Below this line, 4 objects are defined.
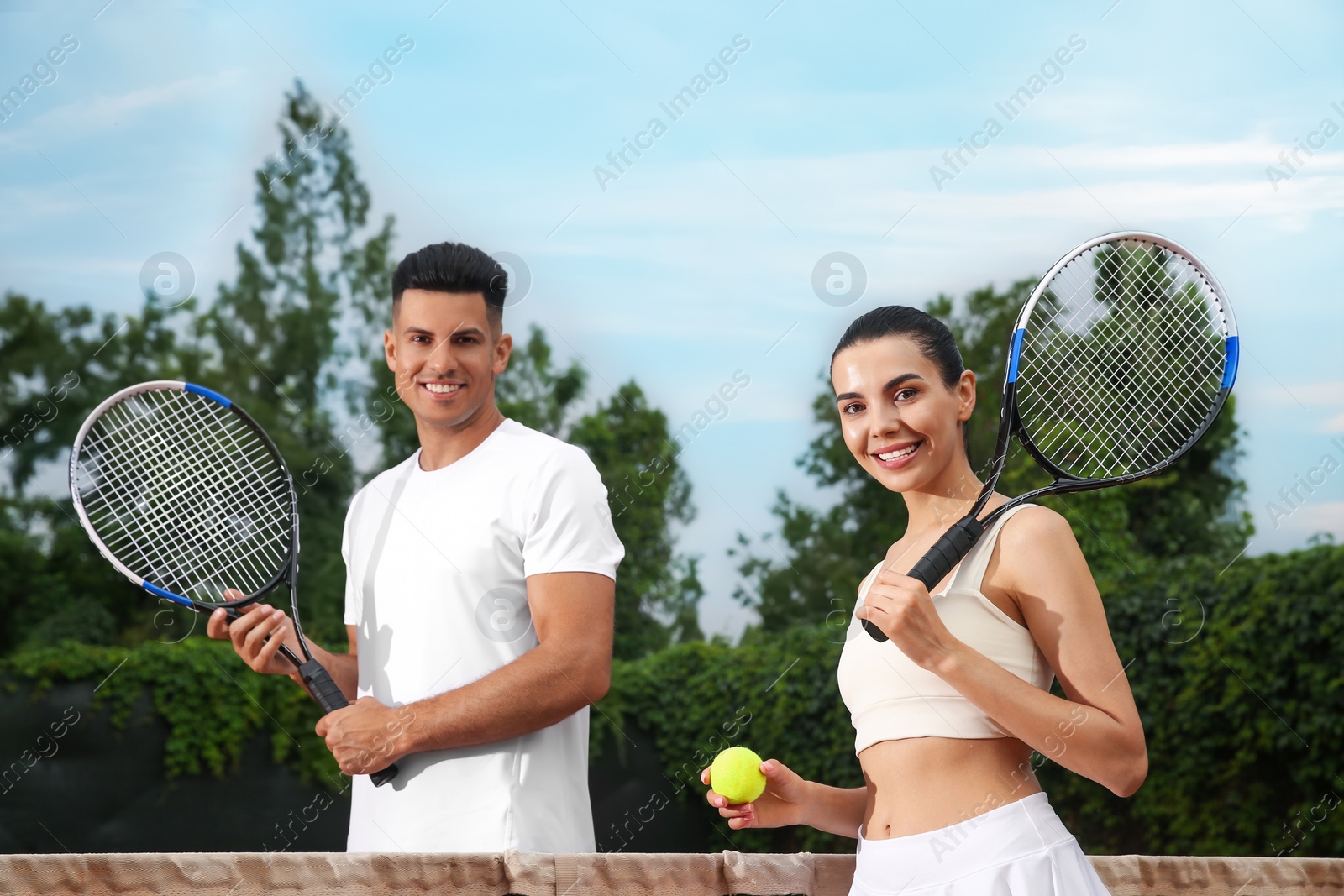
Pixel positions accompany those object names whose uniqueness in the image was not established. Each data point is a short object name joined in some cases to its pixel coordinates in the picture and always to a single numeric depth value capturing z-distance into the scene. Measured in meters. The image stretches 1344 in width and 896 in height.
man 2.39
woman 1.90
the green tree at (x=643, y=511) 13.67
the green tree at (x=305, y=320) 13.61
